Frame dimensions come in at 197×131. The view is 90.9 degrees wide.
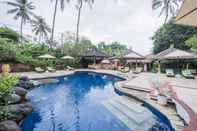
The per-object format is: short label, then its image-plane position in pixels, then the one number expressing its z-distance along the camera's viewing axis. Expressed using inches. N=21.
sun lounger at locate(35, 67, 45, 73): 433.6
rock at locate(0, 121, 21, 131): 105.5
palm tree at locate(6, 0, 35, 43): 691.1
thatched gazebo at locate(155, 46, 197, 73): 346.5
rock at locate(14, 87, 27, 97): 185.3
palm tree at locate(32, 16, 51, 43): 859.8
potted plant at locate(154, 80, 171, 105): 156.2
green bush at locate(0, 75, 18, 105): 129.5
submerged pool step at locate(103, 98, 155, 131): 132.3
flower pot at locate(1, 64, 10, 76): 147.8
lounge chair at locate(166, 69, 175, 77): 355.1
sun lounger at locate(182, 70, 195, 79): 327.3
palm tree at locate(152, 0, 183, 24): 621.0
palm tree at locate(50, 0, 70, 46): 575.9
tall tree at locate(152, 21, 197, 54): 506.1
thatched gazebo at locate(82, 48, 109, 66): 639.1
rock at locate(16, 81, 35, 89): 239.3
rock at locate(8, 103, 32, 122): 132.3
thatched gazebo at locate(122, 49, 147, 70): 462.3
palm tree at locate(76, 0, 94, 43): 611.8
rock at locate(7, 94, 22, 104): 146.1
